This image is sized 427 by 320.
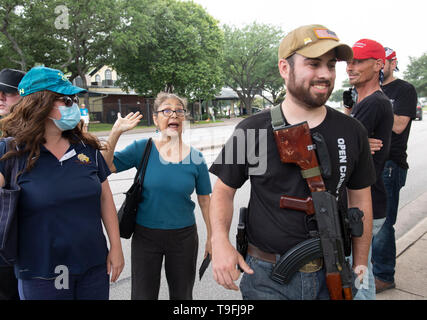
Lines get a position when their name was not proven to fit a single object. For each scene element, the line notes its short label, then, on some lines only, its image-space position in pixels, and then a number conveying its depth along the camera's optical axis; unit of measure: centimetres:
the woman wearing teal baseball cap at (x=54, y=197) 173
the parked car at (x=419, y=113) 2679
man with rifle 158
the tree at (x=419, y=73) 6601
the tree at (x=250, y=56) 3903
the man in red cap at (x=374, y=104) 237
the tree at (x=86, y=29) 2059
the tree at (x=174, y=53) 2616
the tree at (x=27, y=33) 1897
